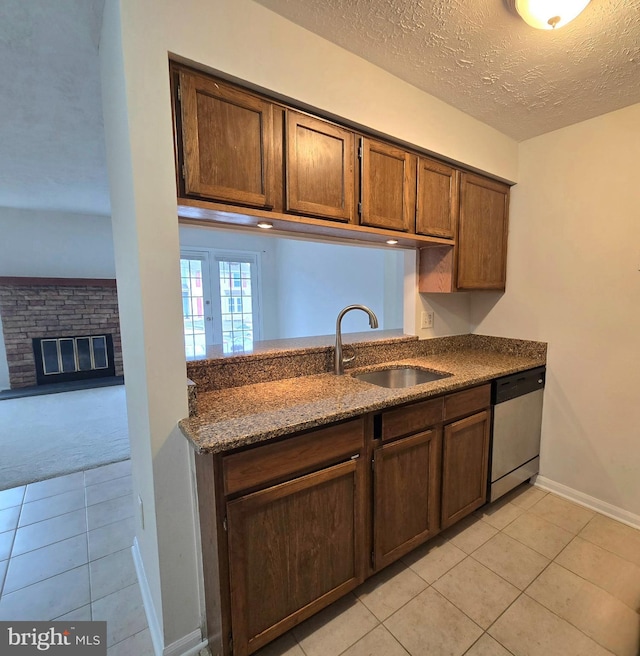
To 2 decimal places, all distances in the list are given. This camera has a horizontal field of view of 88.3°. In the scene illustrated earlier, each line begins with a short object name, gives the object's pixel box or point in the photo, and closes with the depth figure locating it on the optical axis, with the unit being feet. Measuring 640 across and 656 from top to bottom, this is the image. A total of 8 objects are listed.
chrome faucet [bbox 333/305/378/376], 6.02
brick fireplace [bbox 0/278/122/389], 15.48
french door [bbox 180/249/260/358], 18.08
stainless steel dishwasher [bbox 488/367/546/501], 6.48
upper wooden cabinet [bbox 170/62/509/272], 3.92
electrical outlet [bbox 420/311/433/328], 7.82
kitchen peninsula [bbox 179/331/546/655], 3.62
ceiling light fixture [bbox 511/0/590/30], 3.69
